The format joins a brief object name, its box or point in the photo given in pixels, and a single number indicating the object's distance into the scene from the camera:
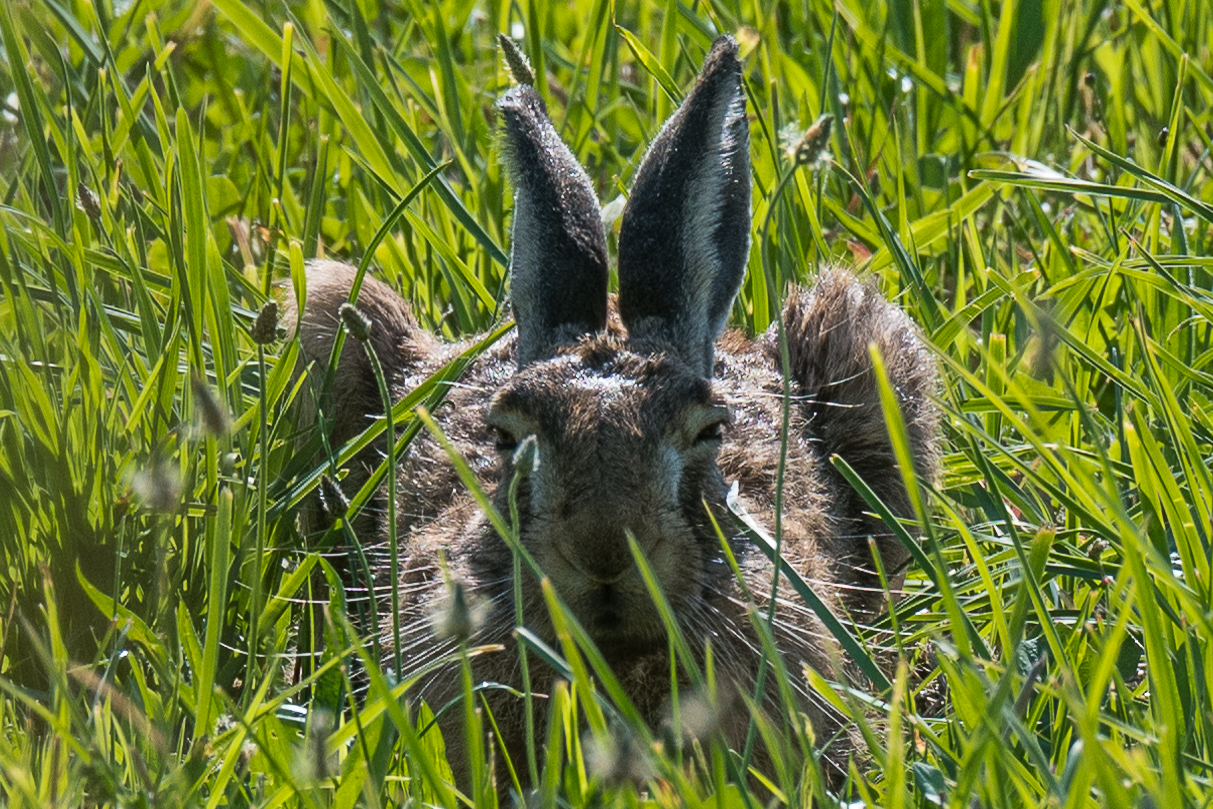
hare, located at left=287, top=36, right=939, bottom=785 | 6.93
